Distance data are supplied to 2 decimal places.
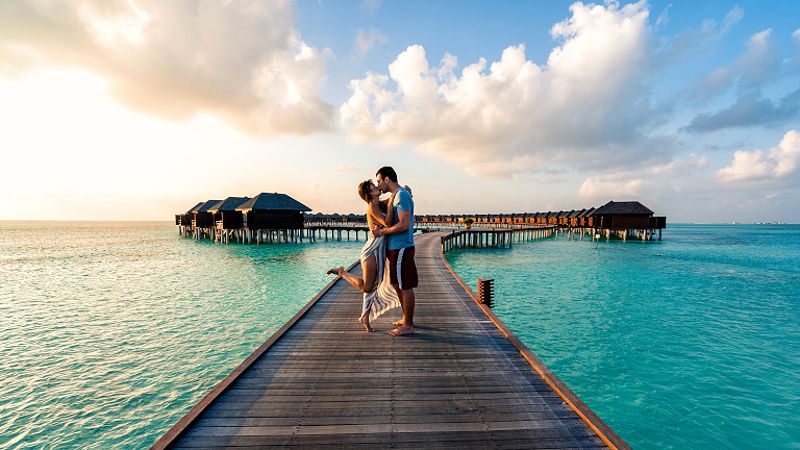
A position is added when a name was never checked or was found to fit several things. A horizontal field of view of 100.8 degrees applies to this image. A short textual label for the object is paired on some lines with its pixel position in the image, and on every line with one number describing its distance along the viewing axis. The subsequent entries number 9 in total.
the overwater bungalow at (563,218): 62.21
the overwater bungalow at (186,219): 52.50
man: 4.53
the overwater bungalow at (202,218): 45.69
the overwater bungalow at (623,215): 44.06
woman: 4.64
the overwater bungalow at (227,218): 39.94
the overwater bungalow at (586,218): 52.15
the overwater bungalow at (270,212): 37.53
